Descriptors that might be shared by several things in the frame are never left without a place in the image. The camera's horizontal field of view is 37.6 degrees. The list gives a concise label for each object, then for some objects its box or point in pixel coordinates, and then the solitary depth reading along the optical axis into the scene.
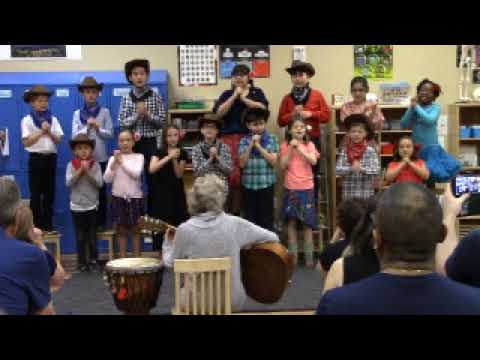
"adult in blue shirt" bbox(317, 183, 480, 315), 1.95
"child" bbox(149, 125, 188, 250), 7.14
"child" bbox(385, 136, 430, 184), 7.11
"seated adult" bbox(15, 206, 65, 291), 3.16
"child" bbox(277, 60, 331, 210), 7.46
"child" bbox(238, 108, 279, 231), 7.16
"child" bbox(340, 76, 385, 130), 7.45
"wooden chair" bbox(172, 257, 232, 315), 3.86
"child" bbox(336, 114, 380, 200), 7.12
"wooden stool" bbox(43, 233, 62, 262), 7.35
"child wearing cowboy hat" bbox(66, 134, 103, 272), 7.18
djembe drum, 4.65
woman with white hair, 4.32
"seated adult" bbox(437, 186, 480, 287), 2.61
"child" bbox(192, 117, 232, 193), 7.02
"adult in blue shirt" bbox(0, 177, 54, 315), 2.89
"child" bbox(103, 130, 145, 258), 7.14
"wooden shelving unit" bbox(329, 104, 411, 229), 7.98
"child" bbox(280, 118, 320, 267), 7.21
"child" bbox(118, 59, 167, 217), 7.29
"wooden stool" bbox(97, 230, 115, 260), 7.46
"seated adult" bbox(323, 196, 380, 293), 3.01
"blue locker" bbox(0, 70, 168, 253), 7.80
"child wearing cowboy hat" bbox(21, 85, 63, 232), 7.32
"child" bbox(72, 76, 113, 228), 7.47
